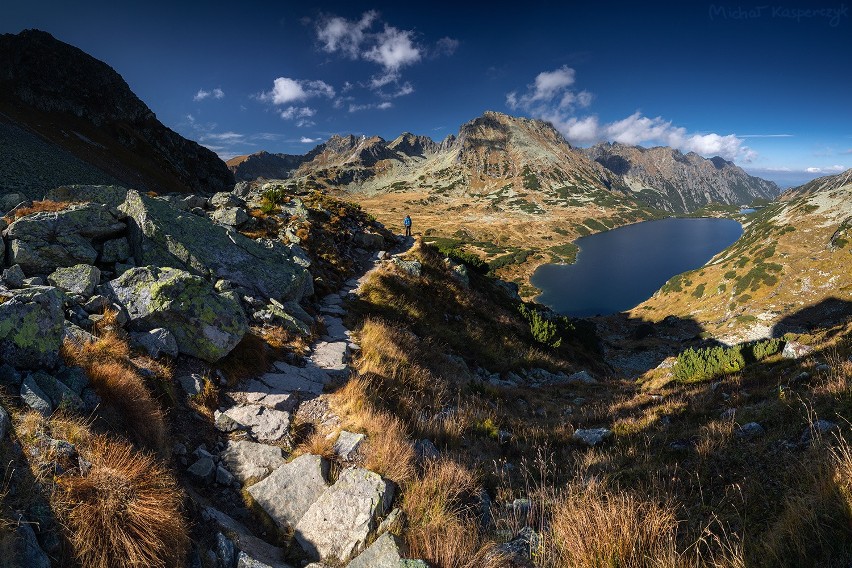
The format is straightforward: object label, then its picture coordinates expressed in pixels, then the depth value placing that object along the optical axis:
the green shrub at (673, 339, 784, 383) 16.89
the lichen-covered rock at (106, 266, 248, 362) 8.95
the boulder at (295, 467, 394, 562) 4.89
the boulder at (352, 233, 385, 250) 30.94
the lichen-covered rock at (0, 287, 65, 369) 5.47
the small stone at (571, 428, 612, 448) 9.36
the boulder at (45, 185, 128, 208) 15.31
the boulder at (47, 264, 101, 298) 8.88
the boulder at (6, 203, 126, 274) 9.39
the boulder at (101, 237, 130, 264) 11.37
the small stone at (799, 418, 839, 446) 5.79
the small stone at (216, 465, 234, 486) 6.04
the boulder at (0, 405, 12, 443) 4.00
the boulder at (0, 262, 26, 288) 8.28
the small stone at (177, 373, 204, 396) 7.87
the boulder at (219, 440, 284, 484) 6.29
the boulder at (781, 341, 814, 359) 14.76
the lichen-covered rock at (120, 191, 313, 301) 12.62
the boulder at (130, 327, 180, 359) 8.26
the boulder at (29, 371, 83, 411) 5.18
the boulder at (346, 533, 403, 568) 4.35
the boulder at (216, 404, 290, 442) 7.37
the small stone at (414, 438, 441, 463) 6.84
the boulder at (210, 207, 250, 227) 23.03
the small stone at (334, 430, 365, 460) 6.52
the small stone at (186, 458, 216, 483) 5.95
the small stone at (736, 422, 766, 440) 6.88
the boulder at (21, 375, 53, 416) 4.80
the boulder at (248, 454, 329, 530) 5.52
